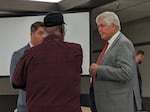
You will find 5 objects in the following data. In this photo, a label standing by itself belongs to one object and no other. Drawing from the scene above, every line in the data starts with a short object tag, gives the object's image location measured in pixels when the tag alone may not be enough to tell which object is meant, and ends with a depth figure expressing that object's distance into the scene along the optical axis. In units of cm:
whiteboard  477
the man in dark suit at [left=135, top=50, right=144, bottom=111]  543
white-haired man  226
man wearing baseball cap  189
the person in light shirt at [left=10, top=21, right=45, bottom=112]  270
